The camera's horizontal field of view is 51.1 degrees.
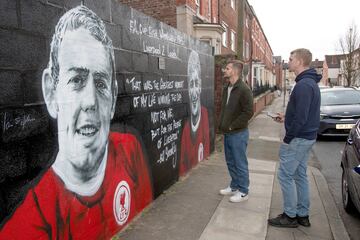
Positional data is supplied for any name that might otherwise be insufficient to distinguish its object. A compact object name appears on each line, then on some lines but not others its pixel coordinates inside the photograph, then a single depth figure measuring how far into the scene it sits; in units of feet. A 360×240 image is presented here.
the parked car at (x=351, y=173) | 14.44
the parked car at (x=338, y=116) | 37.11
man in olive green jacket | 16.96
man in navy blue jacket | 13.64
